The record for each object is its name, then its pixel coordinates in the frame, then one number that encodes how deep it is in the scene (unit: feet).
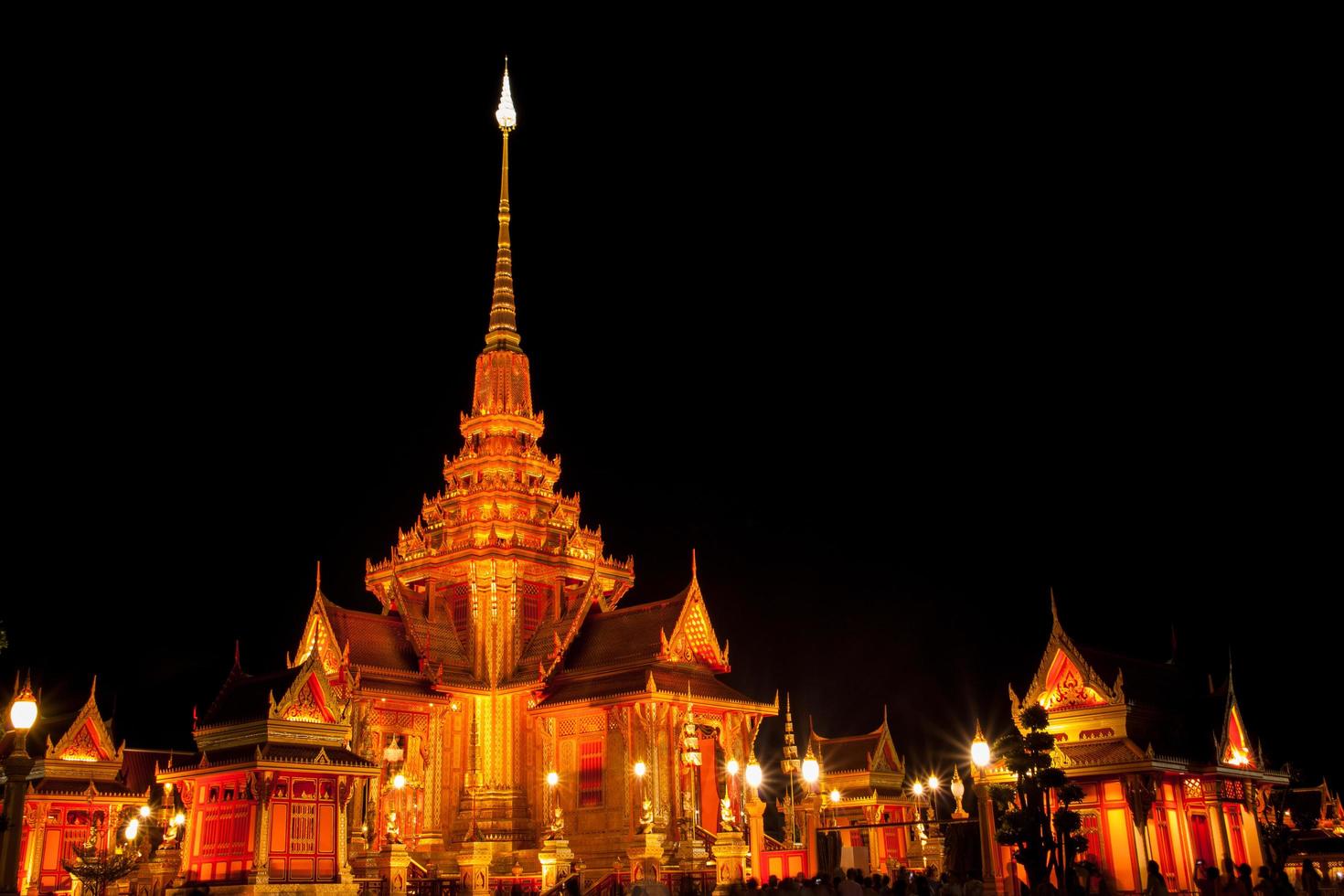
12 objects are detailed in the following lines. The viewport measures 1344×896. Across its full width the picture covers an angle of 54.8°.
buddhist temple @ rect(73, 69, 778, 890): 97.30
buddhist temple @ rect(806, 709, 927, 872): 140.87
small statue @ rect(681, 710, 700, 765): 101.30
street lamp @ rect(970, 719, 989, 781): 72.23
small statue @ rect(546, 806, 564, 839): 96.89
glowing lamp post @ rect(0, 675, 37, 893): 43.93
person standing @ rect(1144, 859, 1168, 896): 59.41
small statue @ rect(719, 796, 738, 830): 89.45
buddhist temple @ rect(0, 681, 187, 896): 116.60
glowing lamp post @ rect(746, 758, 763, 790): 93.35
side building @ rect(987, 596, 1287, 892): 87.92
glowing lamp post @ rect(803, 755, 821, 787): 83.35
